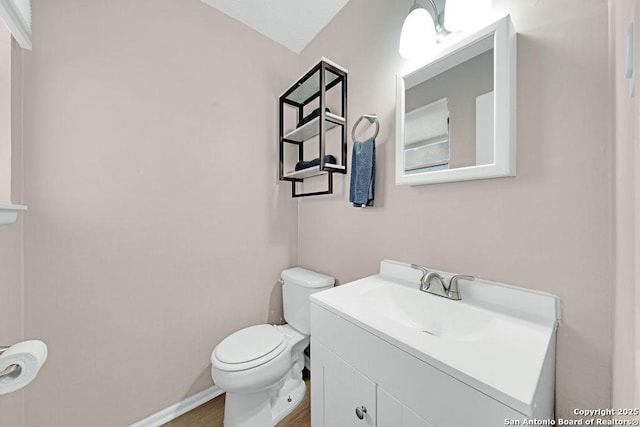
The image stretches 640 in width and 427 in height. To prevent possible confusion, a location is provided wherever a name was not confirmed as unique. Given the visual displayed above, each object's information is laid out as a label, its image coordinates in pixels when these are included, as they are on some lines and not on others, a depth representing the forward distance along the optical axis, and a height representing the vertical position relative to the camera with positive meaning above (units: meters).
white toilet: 1.11 -0.77
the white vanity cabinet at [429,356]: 0.50 -0.38
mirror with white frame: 0.77 +0.39
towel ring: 1.22 +0.49
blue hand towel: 1.21 +0.20
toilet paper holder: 0.76 -0.53
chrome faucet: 0.89 -0.30
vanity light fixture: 0.85 +0.75
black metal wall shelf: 1.32 +0.56
